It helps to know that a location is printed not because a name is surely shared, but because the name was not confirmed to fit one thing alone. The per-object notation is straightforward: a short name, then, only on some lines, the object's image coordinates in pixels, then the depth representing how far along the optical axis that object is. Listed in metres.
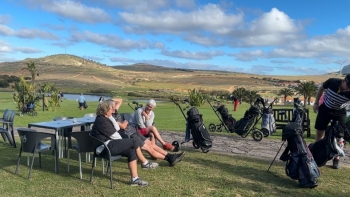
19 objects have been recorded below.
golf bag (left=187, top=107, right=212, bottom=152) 7.42
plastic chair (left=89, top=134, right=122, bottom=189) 4.99
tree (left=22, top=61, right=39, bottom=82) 27.80
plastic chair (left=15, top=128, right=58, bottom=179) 5.32
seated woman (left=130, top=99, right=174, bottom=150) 7.34
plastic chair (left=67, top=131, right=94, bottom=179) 5.29
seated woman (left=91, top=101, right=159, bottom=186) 5.08
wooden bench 9.78
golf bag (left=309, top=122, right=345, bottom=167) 5.48
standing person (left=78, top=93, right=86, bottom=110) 23.03
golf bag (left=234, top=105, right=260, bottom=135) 9.75
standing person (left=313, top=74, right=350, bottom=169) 5.73
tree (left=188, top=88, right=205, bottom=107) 25.12
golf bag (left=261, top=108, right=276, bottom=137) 9.36
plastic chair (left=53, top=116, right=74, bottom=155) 6.49
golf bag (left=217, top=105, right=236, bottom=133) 10.41
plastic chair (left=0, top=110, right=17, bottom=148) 7.86
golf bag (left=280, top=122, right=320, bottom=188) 4.95
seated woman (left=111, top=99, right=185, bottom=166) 6.12
